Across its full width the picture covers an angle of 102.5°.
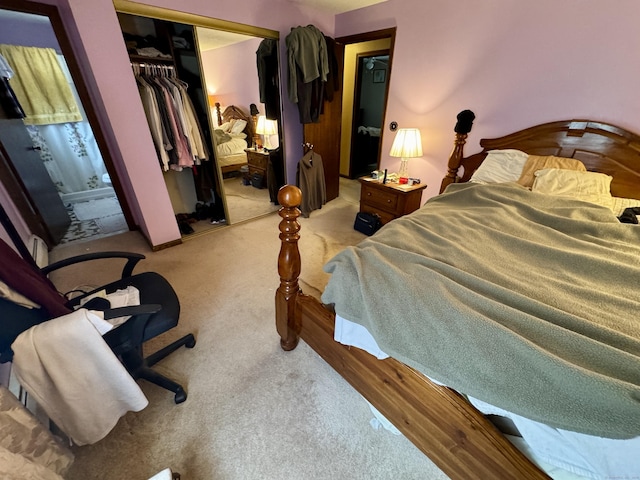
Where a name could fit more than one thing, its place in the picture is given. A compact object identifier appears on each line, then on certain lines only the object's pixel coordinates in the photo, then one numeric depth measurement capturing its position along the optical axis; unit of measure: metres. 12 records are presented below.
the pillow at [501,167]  2.02
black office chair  0.86
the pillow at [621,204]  1.60
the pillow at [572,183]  1.71
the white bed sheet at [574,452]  0.55
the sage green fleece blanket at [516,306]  0.61
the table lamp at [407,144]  2.47
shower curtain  2.94
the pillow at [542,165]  1.85
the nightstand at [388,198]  2.50
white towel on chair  0.82
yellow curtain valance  2.88
